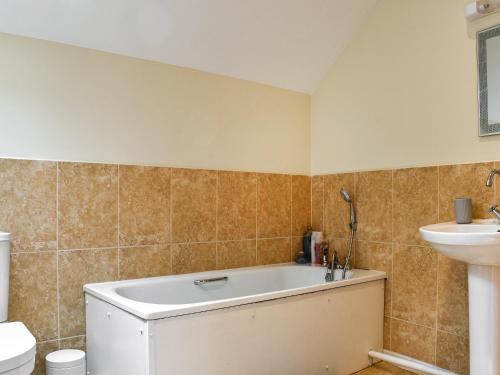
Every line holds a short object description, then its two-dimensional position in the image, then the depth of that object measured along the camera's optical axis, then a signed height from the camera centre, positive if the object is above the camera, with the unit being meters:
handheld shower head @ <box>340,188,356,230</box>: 2.96 -0.08
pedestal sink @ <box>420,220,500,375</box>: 1.80 -0.47
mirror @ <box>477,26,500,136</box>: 2.23 +0.61
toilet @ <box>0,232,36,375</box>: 1.49 -0.57
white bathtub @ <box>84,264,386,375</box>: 1.75 -0.64
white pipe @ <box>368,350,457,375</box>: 2.38 -1.01
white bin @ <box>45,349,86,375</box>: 2.06 -0.83
